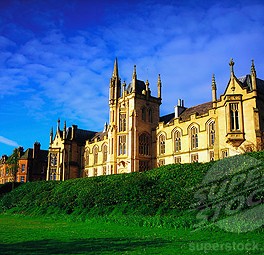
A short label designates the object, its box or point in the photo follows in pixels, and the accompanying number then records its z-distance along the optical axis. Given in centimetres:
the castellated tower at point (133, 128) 4753
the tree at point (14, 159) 5130
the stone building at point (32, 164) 7269
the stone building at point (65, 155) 6281
